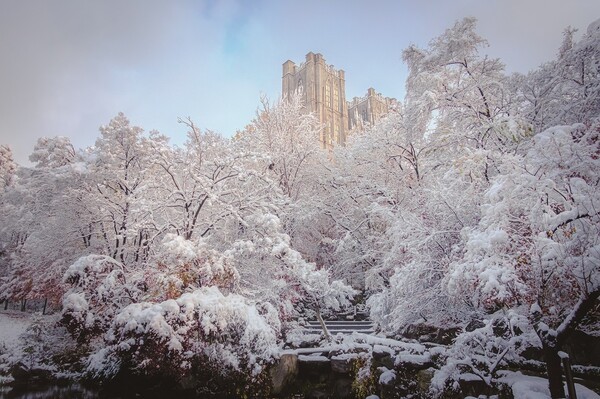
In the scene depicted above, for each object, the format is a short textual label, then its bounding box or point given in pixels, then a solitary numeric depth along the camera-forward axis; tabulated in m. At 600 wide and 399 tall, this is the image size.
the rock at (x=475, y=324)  7.38
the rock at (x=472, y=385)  5.97
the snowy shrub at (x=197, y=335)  7.00
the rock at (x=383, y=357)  7.81
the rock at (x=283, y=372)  8.31
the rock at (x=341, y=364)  8.29
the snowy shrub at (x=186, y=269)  7.93
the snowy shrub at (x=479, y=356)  5.33
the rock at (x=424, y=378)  6.84
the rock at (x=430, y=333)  8.61
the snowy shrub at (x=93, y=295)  8.26
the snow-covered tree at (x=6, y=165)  26.05
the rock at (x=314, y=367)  8.53
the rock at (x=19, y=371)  10.70
